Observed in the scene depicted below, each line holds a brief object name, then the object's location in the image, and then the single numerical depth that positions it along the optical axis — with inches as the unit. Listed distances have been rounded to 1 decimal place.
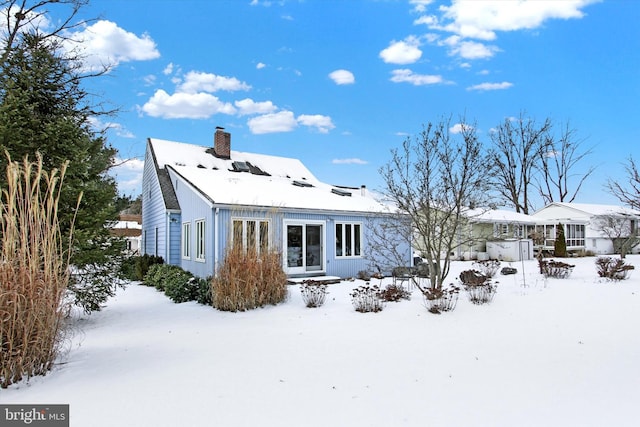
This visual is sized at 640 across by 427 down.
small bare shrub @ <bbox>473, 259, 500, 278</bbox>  511.9
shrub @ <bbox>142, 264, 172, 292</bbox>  456.8
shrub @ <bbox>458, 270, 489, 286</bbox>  349.4
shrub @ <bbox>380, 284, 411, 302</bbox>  330.6
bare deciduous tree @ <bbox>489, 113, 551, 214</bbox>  1365.7
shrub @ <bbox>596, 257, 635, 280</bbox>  454.9
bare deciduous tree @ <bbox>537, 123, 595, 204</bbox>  1369.3
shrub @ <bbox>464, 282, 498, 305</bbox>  328.5
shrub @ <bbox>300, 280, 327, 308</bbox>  327.3
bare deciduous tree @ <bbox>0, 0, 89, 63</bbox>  542.3
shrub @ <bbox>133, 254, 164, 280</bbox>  563.2
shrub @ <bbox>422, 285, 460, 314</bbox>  297.7
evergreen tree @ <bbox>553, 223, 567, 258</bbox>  937.5
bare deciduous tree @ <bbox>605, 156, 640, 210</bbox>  547.7
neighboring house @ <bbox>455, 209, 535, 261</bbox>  844.6
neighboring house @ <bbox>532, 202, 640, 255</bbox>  1050.1
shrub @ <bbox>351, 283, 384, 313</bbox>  303.6
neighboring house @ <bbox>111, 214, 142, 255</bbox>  1242.0
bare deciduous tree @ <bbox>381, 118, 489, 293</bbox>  358.0
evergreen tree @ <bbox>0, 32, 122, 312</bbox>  254.4
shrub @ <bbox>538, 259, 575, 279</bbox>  483.5
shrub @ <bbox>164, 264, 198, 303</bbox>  369.1
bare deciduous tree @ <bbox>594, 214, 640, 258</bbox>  1004.3
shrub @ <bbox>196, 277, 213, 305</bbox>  345.7
